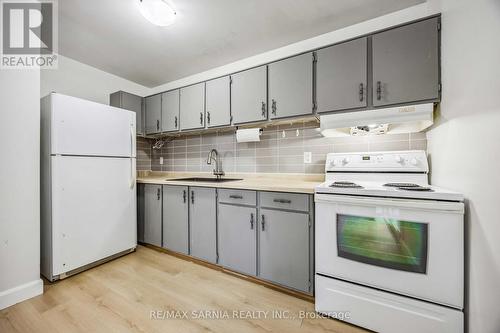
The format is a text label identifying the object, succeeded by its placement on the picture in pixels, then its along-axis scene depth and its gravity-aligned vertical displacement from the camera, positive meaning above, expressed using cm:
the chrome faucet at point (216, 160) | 267 +7
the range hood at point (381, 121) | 142 +34
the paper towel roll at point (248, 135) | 225 +35
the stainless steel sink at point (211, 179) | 252 -18
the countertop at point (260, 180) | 160 -17
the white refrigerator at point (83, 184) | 174 -18
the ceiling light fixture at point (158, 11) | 147 +116
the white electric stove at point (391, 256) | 110 -55
